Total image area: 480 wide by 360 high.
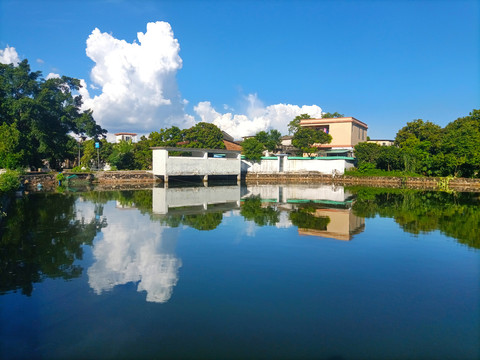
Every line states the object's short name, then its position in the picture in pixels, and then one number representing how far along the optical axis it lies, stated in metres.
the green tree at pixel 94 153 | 41.98
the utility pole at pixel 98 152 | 38.71
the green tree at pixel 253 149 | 44.28
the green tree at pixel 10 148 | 28.14
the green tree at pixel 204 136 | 46.59
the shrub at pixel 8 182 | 18.54
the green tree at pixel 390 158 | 41.84
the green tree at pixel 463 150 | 35.44
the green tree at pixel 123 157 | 40.71
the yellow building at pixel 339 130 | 50.09
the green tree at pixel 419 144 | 40.38
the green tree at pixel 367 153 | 43.81
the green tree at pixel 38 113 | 33.31
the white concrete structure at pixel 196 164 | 35.09
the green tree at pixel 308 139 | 47.56
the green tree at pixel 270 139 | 48.58
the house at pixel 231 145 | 54.87
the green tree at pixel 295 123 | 55.34
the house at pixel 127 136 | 83.62
